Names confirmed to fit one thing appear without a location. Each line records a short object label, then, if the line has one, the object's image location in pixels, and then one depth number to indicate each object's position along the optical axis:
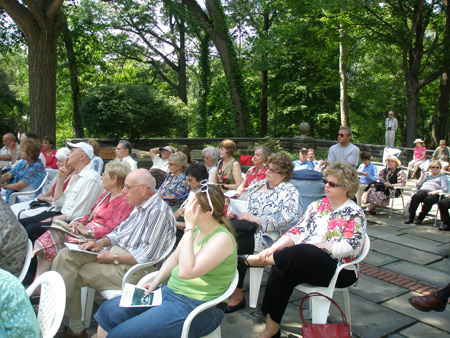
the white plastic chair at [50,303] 1.81
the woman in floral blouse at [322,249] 2.66
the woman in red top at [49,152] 6.62
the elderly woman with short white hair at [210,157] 5.73
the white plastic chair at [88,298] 2.99
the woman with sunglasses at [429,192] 6.37
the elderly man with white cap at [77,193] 3.76
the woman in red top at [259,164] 4.80
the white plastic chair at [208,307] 2.10
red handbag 2.23
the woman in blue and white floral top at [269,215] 3.37
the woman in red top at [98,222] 3.23
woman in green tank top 2.11
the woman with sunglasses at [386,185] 6.96
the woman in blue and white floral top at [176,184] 4.68
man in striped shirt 2.84
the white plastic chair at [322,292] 2.64
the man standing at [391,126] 14.31
